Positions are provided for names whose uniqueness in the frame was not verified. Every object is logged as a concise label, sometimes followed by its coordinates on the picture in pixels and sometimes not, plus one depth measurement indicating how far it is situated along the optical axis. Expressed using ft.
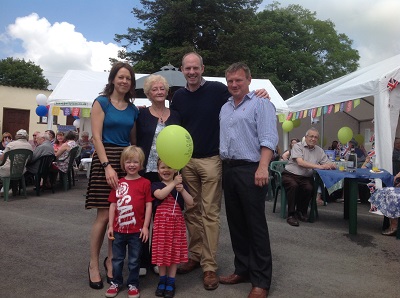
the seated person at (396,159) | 26.58
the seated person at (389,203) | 16.51
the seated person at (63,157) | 27.91
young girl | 9.71
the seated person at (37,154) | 25.61
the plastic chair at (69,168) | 28.71
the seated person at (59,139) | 31.01
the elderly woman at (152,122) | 10.48
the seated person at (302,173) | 19.57
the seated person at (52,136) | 32.74
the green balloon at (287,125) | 40.65
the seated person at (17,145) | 23.93
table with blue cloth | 17.39
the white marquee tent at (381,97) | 21.85
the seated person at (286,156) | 28.59
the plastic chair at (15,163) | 23.86
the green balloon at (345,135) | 32.56
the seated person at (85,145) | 38.06
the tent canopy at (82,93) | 32.91
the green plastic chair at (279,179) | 20.63
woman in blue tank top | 9.93
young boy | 9.68
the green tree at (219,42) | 75.66
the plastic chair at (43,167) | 25.77
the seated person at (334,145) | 42.22
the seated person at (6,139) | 38.08
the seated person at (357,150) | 34.16
